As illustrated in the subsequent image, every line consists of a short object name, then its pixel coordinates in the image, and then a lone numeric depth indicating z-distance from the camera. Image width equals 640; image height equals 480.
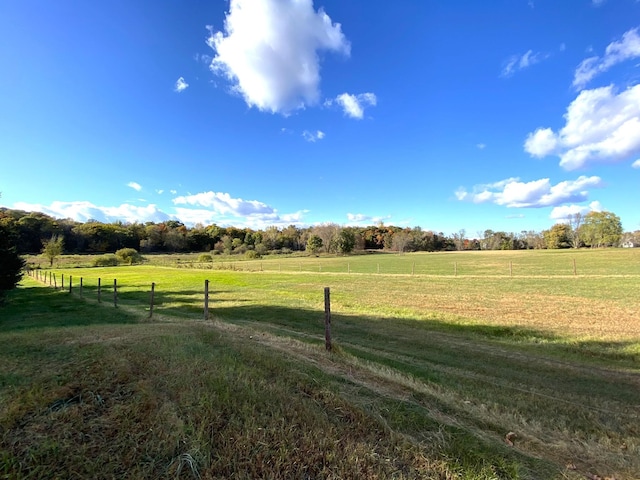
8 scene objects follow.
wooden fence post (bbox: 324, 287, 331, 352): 8.20
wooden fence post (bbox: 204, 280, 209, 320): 12.46
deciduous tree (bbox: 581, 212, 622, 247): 120.81
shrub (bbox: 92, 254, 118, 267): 73.44
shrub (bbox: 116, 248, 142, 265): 77.25
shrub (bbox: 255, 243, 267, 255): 118.35
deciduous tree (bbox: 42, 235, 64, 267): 67.75
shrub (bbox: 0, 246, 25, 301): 18.03
